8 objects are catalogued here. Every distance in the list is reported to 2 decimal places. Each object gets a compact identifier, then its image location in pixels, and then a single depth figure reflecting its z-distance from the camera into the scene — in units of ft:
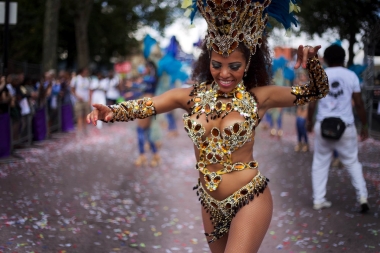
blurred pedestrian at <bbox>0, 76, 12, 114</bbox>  31.07
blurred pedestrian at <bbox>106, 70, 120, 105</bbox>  72.69
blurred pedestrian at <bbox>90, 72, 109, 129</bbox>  62.80
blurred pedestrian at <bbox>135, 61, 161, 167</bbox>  33.47
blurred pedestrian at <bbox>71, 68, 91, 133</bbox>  51.29
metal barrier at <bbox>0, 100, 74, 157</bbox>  35.91
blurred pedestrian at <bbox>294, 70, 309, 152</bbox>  38.73
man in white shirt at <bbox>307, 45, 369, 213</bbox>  20.52
